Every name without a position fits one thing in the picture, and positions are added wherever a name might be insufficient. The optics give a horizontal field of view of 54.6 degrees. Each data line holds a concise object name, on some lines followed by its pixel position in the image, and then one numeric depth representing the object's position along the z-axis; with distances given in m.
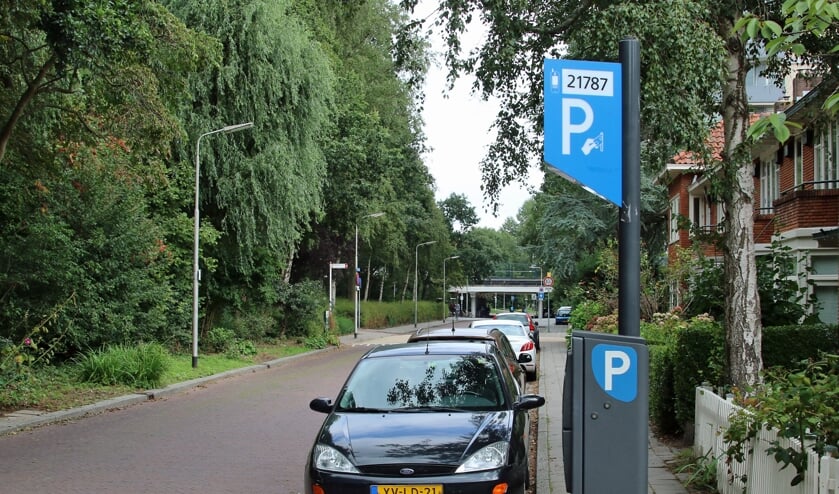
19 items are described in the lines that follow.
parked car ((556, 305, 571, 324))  69.22
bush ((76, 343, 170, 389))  16.70
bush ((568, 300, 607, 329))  25.85
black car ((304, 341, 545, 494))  5.85
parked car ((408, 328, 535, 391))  10.60
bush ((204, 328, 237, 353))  25.70
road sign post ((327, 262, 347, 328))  34.91
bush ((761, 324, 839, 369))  10.20
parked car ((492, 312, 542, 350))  28.97
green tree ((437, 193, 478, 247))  94.69
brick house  17.09
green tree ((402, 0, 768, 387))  7.93
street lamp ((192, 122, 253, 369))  20.91
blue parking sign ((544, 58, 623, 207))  4.39
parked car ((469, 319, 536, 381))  19.22
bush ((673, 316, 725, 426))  9.38
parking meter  4.11
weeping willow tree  23.38
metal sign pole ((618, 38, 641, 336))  4.32
